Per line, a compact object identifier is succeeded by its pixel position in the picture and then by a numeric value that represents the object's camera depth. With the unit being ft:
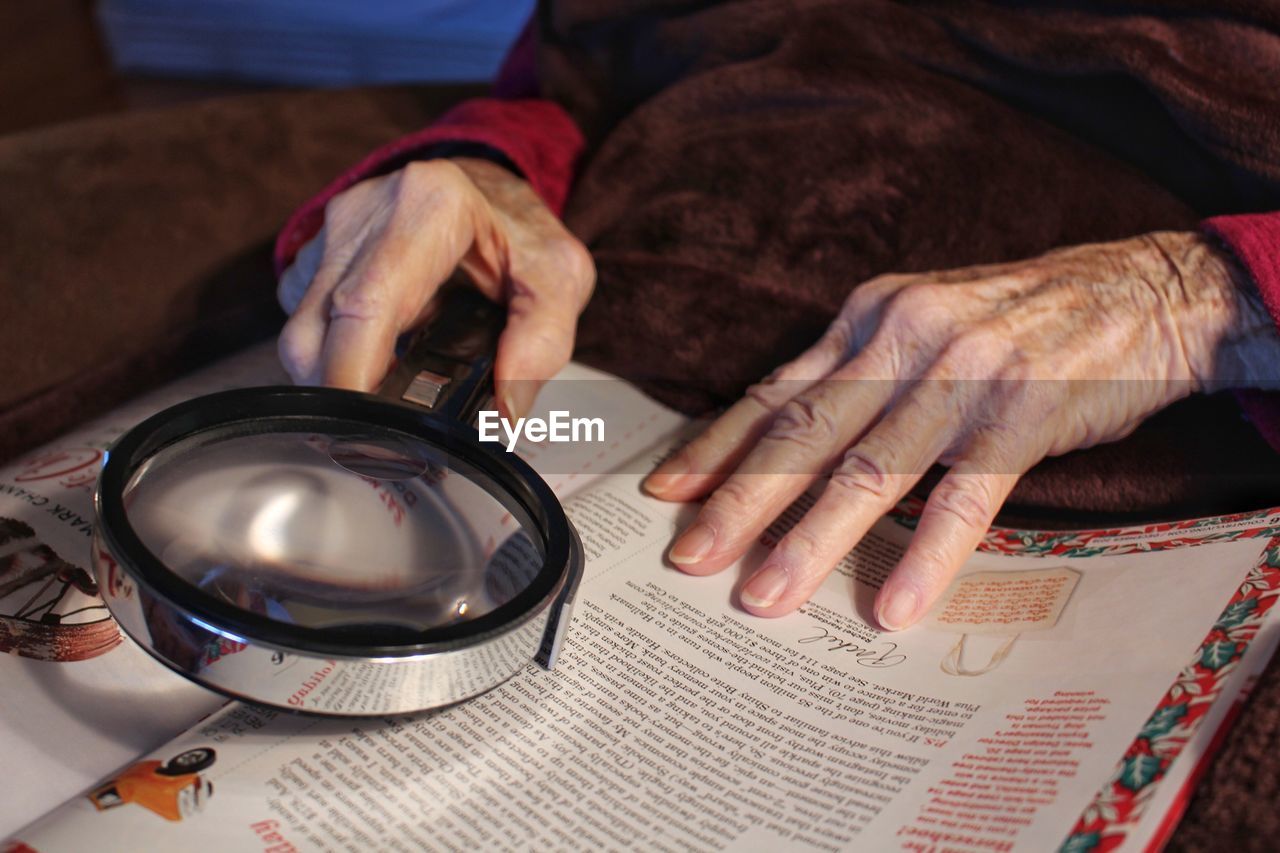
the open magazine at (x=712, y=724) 1.64
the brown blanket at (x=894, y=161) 2.04
